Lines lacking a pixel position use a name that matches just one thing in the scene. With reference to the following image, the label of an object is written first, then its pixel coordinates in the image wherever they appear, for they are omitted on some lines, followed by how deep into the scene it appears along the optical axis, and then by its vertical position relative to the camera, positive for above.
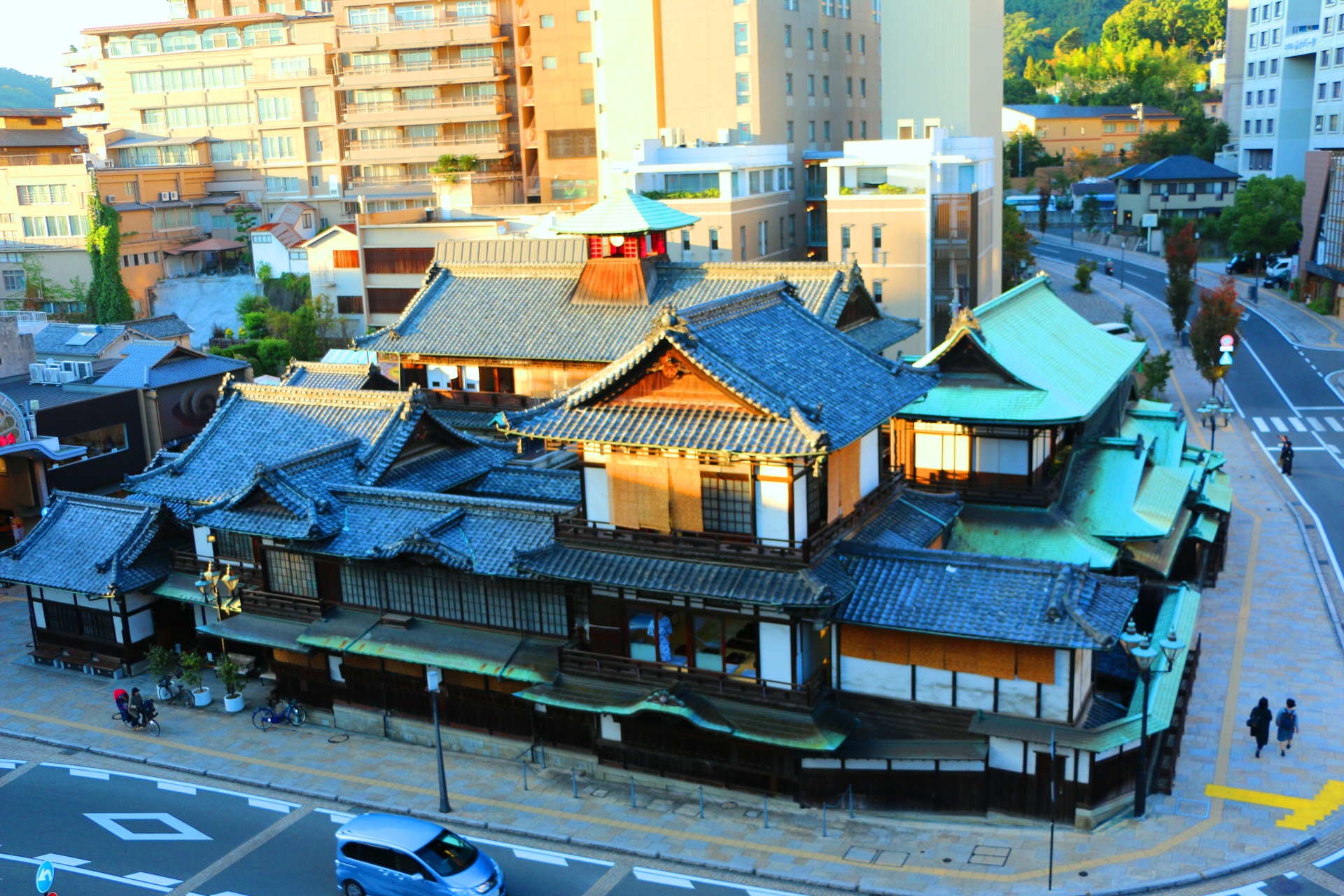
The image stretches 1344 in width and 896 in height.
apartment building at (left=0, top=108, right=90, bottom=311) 98.38 +0.68
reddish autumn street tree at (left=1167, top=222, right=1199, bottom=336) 81.88 -6.61
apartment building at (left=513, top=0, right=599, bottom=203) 100.56 +10.21
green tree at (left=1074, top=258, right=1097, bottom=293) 100.75 -7.87
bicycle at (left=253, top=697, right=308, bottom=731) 38.06 -16.32
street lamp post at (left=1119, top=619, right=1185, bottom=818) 26.64 -11.44
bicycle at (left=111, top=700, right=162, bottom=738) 37.66 -16.07
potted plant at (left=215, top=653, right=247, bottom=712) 38.66 -15.43
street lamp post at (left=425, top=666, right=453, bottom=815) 30.47 -13.99
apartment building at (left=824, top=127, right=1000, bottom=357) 67.00 -2.01
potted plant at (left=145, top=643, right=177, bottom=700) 39.56 -14.99
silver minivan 26.69 -15.12
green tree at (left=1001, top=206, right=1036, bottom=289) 95.56 -5.38
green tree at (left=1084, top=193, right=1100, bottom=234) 132.50 -3.14
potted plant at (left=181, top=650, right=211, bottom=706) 39.09 -15.25
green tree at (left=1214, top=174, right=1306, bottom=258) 107.38 -3.61
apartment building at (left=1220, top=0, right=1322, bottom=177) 113.25 +9.15
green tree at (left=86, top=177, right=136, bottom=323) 95.75 -3.54
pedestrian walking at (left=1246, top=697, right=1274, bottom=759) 31.95 -15.00
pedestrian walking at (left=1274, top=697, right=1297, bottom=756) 32.53 -15.38
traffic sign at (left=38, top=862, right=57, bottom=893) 24.28 -13.56
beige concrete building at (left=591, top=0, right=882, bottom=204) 84.00 +9.61
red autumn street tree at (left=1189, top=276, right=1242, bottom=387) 71.62 -9.46
